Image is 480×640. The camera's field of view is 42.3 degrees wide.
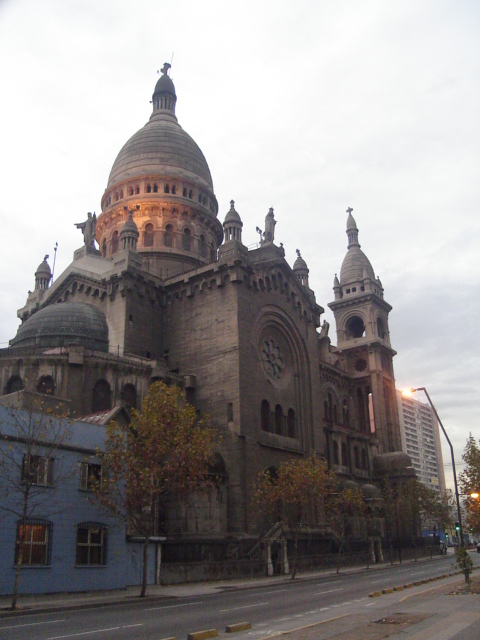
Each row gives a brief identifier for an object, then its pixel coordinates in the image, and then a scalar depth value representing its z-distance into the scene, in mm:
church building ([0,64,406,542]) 40656
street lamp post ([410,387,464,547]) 31391
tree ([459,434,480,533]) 32875
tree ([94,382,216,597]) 26203
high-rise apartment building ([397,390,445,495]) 196812
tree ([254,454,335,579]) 37469
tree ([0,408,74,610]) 24031
